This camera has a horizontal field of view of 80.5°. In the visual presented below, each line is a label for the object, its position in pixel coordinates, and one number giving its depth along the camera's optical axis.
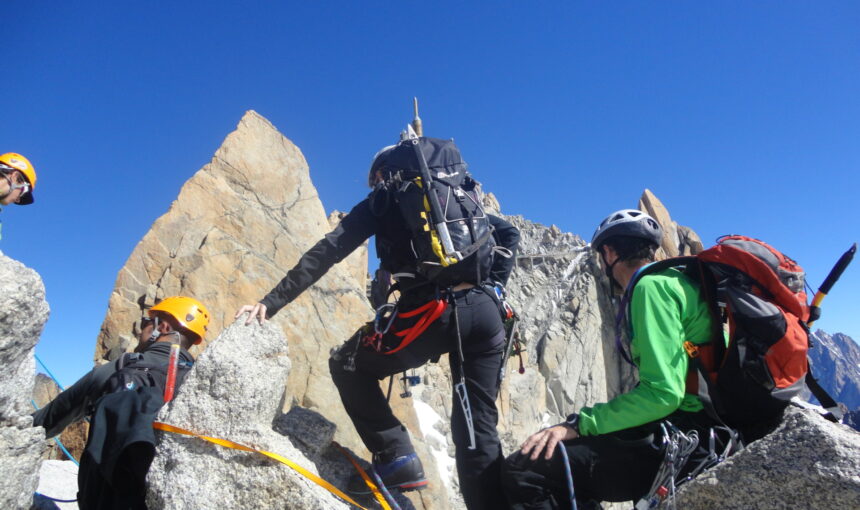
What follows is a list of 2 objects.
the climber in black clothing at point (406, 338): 4.32
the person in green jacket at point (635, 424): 3.19
